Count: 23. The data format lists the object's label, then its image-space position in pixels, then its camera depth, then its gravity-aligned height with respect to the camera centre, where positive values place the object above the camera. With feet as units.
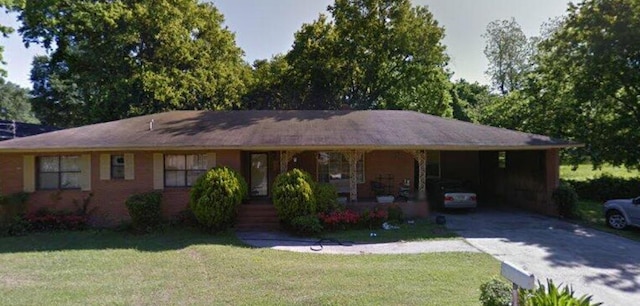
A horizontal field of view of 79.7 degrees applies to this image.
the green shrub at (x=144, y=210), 37.83 -4.89
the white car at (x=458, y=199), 46.85 -5.05
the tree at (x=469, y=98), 131.01 +22.61
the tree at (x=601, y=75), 48.14 +11.18
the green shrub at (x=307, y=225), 37.01 -6.42
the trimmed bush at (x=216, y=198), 36.91 -3.69
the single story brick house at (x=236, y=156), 41.24 +0.49
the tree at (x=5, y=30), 48.85 +17.70
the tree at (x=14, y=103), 203.92 +33.02
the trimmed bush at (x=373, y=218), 40.16 -6.28
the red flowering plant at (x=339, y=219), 38.88 -6.15
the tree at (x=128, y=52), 68.95 +21.66
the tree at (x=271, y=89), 95.86 +18.26
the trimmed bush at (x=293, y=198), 38.06 -3.83
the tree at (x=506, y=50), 114.32 +32.53
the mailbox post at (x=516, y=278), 12.55 -4.10
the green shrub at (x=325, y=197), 40.32 -4.07
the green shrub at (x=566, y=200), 44.55 -5.11
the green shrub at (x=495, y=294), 15.25 -5.58
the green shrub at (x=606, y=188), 55.01 -4.83
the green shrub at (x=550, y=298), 13.30 -5.07
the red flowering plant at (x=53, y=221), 39.85 -6.17
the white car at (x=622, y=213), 37.93 -5.85
